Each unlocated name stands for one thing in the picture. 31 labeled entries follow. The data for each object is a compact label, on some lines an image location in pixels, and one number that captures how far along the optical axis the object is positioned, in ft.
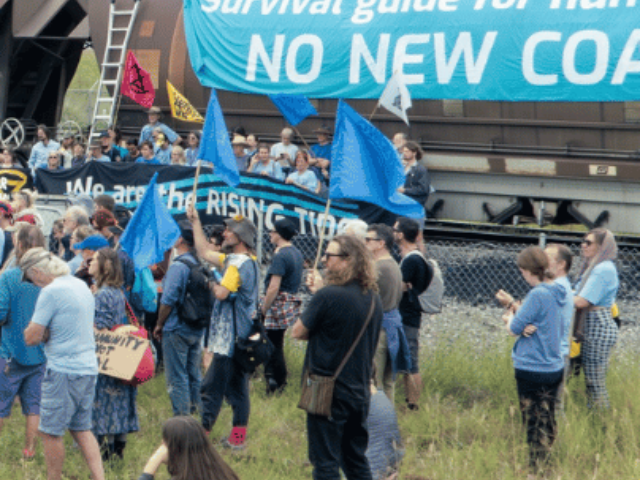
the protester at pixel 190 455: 27.96
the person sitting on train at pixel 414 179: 81.94
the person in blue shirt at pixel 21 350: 43.19
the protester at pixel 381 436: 39.83
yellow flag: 106.93
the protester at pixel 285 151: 97.81
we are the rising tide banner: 75.00
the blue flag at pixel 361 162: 52.03
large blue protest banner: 83.46
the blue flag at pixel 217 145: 55.98
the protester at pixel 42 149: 122.31
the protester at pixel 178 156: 100.73
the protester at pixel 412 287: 49.75
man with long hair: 36.01
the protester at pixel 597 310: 46.55
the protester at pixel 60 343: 38.81
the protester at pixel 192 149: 106.63
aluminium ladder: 126.21
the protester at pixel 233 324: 46.60
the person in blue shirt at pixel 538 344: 40.88
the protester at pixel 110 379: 42.93
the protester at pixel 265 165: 91.71
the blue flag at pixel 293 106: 71.26
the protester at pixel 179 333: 47.70
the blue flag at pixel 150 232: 49.76
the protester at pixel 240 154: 96.24
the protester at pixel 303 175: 84.84
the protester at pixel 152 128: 116.47
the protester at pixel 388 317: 45.09
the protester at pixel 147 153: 106.11
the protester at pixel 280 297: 51.49
